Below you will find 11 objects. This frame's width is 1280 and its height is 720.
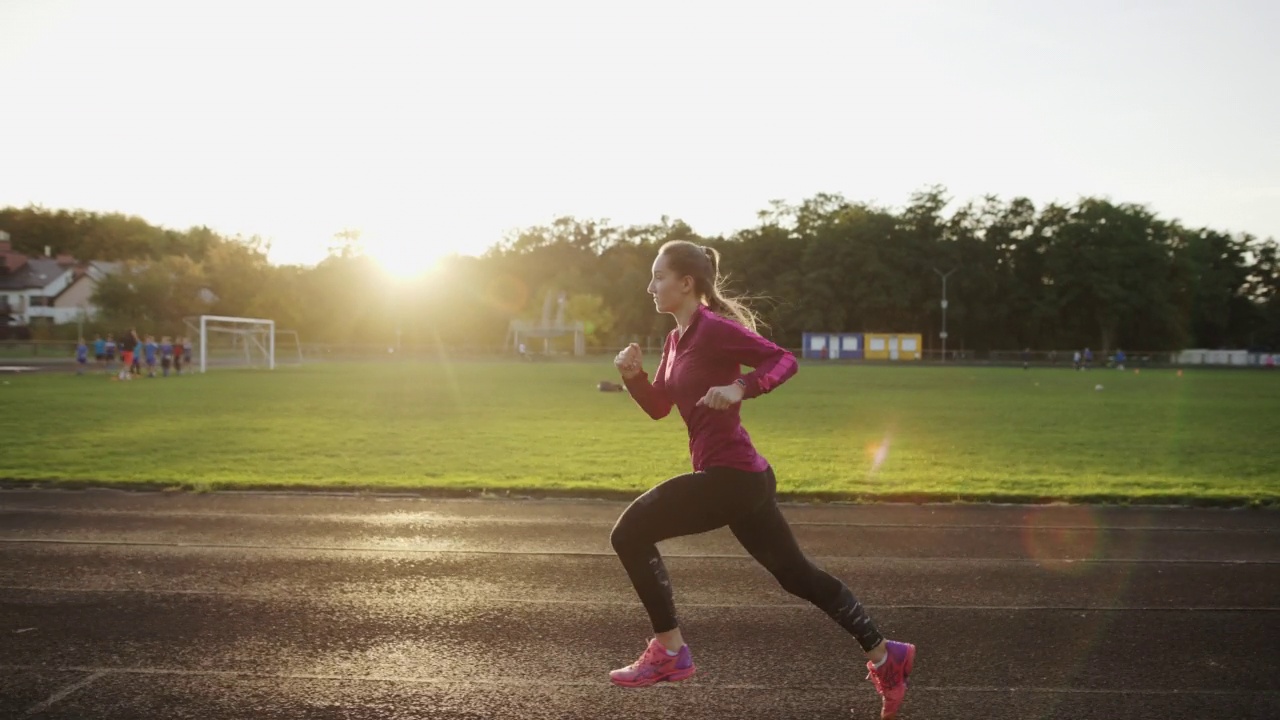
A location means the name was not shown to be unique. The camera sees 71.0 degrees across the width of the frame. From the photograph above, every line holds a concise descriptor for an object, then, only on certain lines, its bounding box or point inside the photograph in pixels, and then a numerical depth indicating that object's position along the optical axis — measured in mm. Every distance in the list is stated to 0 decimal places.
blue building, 81125
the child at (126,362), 36938
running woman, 4191
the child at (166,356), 40562
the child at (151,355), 39188
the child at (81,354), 43500
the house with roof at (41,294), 102250
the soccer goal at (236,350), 52994
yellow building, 79500
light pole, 79462
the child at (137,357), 38562
